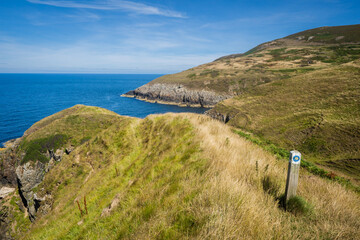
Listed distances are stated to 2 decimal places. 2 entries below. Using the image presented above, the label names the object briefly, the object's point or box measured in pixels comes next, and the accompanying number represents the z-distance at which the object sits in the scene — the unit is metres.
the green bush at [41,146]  29.47
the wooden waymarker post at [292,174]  4.06
